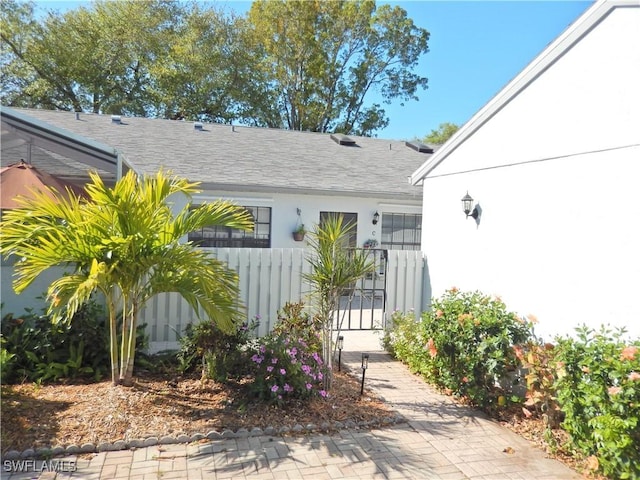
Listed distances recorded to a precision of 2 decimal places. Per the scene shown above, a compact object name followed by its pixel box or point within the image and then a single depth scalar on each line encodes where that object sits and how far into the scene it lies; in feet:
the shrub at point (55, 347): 15.44
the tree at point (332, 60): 79.00
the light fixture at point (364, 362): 15.11
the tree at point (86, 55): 67.77
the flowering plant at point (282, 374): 14.12
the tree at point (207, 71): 71.82
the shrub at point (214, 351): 15.37
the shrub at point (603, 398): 9.95
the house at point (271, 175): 33.96
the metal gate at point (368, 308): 23.79
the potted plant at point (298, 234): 34.63
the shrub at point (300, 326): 16.26
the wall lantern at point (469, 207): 19.49
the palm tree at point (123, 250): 13.08
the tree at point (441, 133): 106.52
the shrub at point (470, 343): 14.58
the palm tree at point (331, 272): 14.99
